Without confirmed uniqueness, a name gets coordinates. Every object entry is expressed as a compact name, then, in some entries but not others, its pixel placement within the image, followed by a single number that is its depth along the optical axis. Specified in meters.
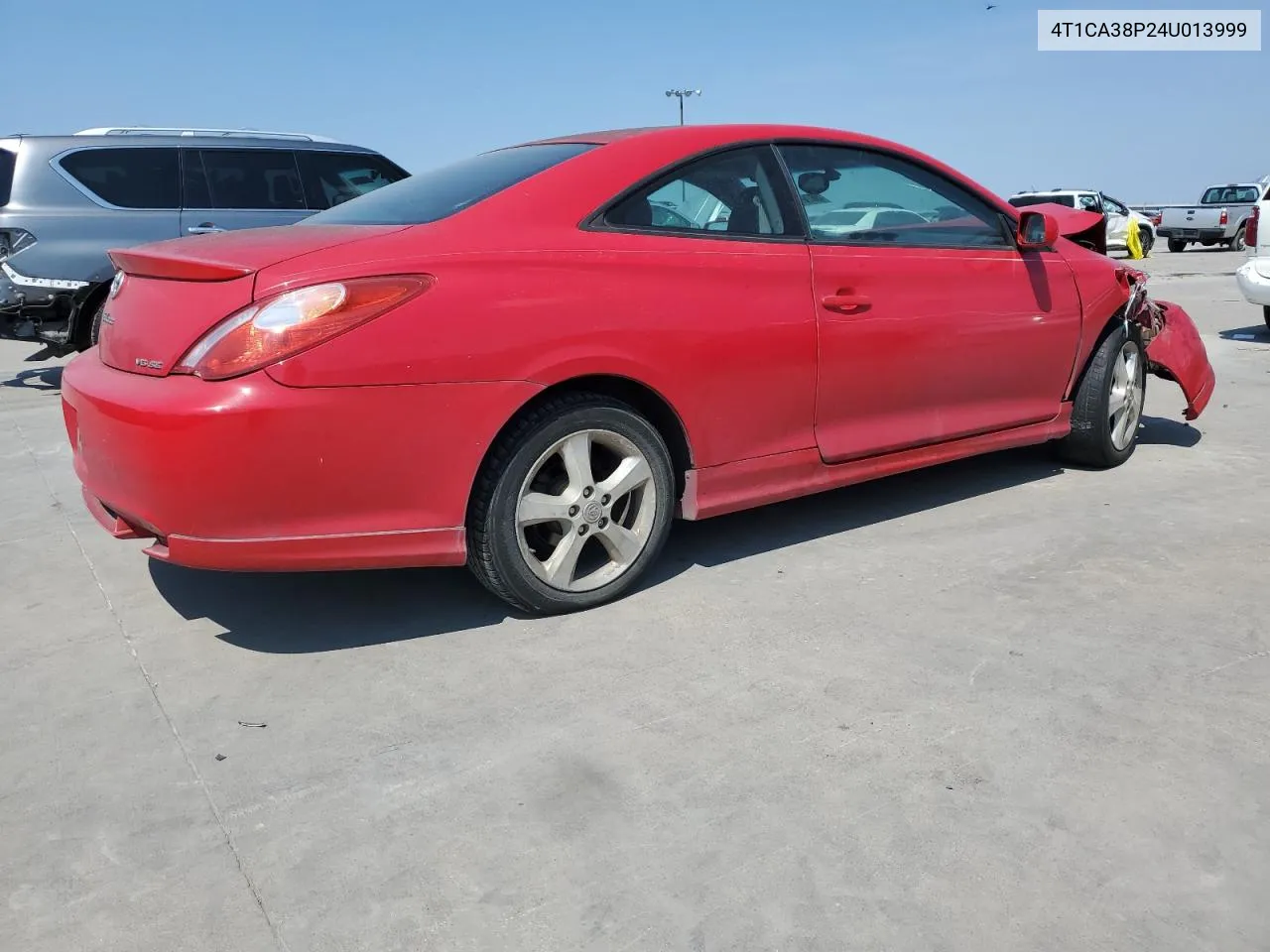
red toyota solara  2.86
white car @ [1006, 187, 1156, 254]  25.47
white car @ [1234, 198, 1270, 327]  9.53
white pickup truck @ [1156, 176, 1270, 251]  27.98
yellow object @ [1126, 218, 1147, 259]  25.25
